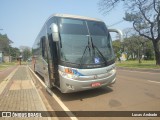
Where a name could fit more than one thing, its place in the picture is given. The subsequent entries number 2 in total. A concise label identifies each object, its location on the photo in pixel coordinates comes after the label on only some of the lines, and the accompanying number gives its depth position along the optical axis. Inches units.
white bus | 178.5
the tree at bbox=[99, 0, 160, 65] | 637.6
